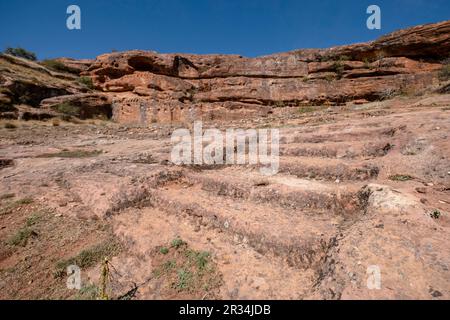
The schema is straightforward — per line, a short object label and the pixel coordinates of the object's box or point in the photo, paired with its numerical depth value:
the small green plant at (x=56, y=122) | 17.42
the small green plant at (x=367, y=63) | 23.22
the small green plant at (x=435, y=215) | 3.50
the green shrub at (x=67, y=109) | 19.73
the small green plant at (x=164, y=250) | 4.09
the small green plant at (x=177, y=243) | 4.20
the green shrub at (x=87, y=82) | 27.14
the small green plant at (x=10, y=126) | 15.06
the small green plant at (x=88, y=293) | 3.28
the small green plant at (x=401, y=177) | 5.00
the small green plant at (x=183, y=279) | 3.36
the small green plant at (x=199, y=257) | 3.69
